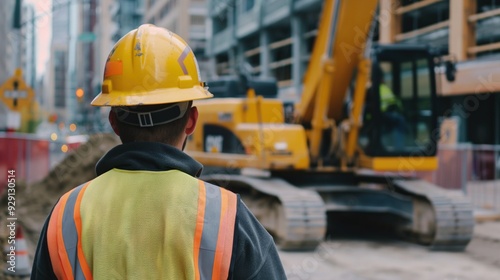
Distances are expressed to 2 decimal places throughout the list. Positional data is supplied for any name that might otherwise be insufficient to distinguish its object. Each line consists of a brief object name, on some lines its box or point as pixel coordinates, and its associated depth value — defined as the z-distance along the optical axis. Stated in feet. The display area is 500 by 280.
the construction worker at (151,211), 5.75
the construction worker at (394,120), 32.58
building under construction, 71.67
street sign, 52.37
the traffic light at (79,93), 68.61
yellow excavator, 31.35
